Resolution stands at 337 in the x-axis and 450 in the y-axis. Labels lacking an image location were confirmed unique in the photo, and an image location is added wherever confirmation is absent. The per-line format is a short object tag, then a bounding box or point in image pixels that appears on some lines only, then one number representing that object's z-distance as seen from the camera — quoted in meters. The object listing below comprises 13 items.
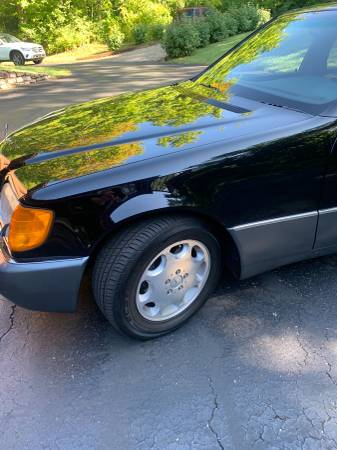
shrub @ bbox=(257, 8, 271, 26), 23.69
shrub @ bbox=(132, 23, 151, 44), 26.84
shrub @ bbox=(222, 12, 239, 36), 21.97
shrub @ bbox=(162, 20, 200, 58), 18.83
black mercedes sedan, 2.03
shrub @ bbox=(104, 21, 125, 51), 26.33
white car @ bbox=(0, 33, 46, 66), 20.22
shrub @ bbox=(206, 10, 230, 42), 21.38
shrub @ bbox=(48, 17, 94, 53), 27.97
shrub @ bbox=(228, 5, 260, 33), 23.20
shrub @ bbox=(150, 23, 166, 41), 26.04
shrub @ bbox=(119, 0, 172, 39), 30.16
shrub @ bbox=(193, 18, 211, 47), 20.30
